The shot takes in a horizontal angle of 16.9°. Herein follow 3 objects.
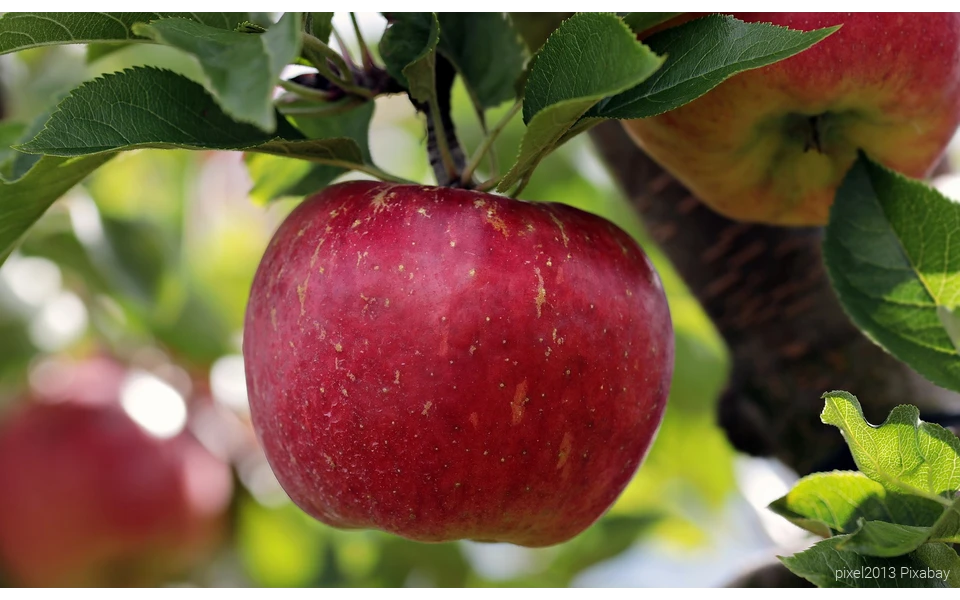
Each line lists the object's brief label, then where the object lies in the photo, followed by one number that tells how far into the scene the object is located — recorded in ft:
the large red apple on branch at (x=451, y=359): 2.02
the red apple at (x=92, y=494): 3.41
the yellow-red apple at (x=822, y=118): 2.10
